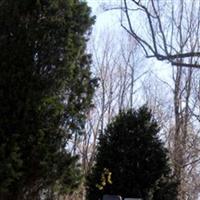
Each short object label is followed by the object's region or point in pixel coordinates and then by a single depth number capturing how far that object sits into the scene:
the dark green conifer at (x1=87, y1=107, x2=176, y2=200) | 13.89
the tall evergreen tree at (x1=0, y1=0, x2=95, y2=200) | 11.20
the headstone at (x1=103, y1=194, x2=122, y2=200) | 11.49
